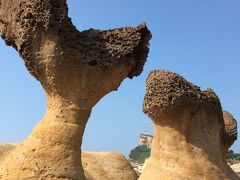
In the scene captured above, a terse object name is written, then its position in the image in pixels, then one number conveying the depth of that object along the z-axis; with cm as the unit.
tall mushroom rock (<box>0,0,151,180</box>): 201
